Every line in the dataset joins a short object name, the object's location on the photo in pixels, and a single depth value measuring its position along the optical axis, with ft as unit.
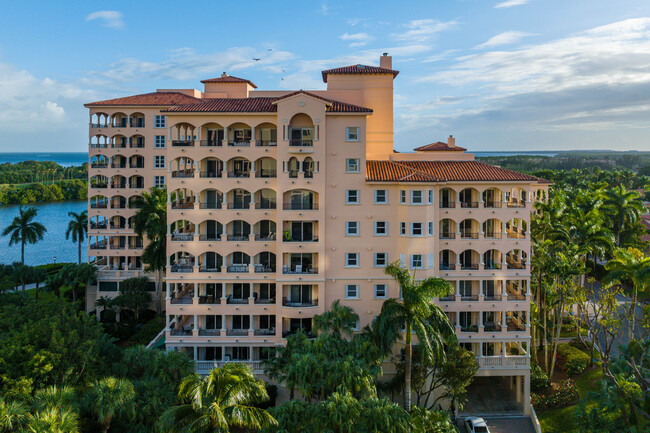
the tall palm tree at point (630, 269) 119.34
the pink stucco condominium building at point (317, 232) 125.49
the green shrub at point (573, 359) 134.82
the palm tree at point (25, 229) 220.64
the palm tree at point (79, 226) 217.15
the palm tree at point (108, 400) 84.02
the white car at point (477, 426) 110.63
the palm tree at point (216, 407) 77.97
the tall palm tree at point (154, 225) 160.76
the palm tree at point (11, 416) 73.00
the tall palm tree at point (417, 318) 101.96
